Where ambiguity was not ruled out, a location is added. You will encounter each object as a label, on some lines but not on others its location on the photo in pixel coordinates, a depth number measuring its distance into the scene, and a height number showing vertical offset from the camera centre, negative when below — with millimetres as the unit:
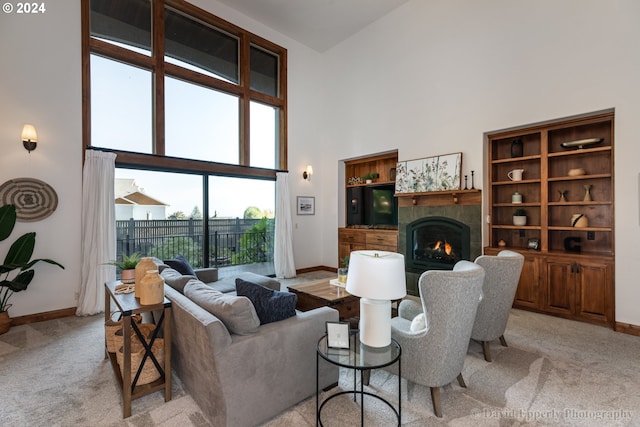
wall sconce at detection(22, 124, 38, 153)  3689 +961
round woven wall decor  3656 +195
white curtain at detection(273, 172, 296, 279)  6250 -474
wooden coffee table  3201 -997
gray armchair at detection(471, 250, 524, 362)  2729 -804
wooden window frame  4207 +2386
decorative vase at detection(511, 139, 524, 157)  4461 +939
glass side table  1747 -916
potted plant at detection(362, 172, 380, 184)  6492 +759
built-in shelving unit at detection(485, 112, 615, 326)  3705 -80
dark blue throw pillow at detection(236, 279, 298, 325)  2074 -663
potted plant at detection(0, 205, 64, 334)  3441 -612
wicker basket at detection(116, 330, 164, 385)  2201 -1143
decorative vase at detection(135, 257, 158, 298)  2356 -459
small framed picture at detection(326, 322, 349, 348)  1940 -838
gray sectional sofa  1755 -1006
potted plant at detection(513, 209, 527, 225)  4406 -114
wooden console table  1996 -1032
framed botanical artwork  4853 +644
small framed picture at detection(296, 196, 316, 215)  6761 +138
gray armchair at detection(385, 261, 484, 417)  1943 -843
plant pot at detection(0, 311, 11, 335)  3412 -1294
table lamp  1783 -480
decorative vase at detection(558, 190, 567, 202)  4107 +195
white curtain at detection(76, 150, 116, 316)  4062 -280
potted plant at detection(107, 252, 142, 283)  2756 -554
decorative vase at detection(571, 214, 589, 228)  3914 -160
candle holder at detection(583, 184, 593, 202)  3912 +218
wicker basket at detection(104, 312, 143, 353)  2525 -1074
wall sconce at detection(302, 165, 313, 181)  6855 +897
